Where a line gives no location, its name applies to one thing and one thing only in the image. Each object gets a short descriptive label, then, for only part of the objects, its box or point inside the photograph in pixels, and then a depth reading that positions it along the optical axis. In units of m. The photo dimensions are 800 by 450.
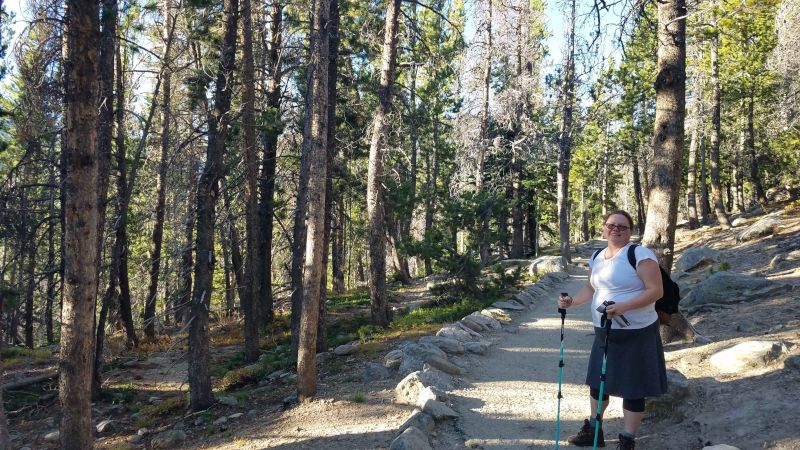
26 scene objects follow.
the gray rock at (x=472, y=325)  9.95
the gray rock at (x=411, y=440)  4.75
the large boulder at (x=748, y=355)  5.35
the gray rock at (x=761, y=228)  16.36
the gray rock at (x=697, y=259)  14.24
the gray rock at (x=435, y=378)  6.47
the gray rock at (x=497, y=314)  11.18
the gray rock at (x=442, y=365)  7.21
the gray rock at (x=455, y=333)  8.89
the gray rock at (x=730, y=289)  8.81
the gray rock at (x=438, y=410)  5.50
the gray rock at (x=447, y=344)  8.12
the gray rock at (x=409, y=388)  6.21
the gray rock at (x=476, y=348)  8.41
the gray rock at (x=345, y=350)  9.68
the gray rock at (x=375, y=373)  7.55
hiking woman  3.95
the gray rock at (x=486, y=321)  10.36
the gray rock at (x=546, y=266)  19.22
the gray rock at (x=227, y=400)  8.28
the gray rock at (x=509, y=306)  12.39
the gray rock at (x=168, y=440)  7.20
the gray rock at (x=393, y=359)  7.84
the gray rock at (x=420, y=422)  5.25
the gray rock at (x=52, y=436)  8.70
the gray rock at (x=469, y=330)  9.50
